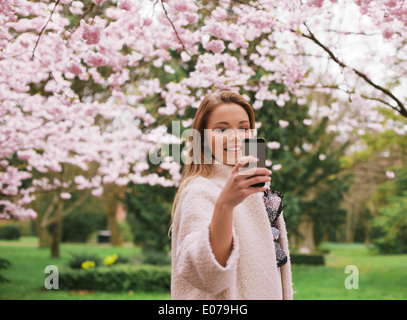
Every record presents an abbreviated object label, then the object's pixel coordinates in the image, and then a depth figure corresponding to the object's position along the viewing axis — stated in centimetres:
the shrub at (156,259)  1148
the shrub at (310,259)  1500
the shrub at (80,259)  1066
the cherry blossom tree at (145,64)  457
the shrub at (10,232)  2706
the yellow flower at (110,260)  1075
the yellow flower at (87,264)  1020
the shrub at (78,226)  2504
